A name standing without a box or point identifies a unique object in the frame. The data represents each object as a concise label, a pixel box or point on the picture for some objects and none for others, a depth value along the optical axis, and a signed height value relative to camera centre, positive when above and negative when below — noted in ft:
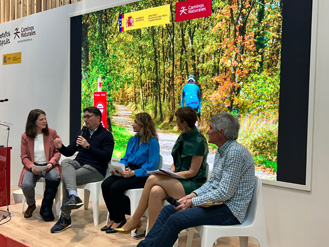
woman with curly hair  12.37 -2.22
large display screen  11.15 +1.33
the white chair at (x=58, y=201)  14.47 -3.82
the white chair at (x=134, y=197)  12.11 -3.03
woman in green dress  10.48 -2.01
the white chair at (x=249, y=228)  8.46 -2.78
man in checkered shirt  8.38 -2.06
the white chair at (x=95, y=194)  13.57 -3.29
